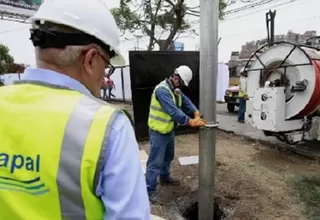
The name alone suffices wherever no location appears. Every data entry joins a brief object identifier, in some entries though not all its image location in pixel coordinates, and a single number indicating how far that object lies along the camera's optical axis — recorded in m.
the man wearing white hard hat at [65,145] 0.78
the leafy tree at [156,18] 12.09
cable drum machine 4.83
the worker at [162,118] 3.84
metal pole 2.65
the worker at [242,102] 8.17
